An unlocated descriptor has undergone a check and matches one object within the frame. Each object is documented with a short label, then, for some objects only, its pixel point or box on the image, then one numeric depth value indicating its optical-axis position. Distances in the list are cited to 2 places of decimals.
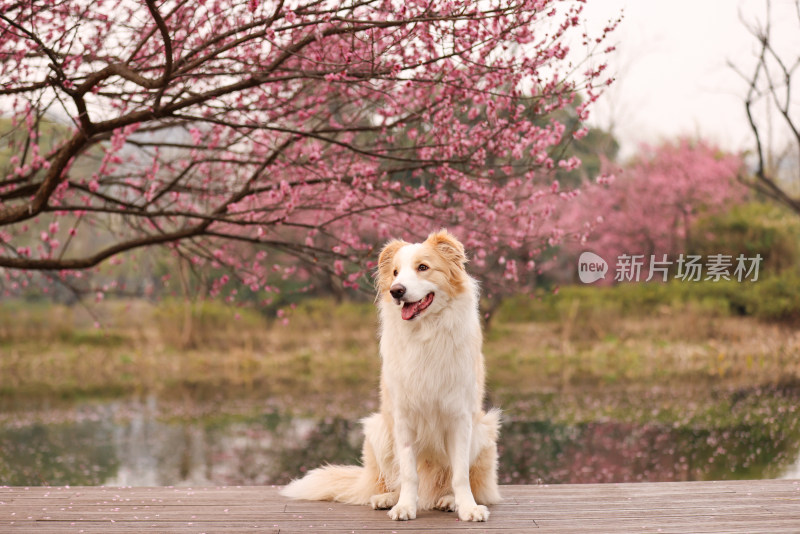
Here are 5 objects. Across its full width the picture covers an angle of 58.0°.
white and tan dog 2.83
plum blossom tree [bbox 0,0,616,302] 3.54
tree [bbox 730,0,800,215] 10.48
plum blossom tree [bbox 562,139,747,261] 16.28
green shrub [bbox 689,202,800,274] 13.31
